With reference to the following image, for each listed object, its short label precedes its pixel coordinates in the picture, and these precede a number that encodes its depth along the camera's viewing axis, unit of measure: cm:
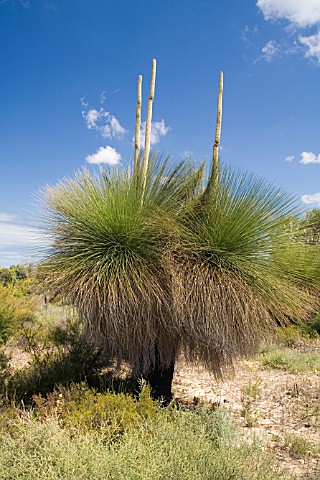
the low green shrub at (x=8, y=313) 739
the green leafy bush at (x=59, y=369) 461
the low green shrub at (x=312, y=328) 1145
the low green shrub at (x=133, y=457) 232
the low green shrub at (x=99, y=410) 313
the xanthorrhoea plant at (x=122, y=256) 365
